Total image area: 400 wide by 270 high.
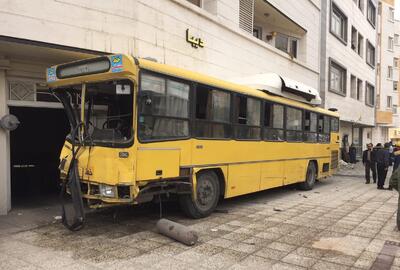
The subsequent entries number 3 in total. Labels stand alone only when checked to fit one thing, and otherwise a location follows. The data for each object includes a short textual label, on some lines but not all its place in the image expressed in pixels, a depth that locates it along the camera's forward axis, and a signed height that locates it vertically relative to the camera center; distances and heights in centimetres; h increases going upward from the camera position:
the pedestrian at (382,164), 1367 -70
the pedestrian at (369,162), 1498 -71
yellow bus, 620 +8
